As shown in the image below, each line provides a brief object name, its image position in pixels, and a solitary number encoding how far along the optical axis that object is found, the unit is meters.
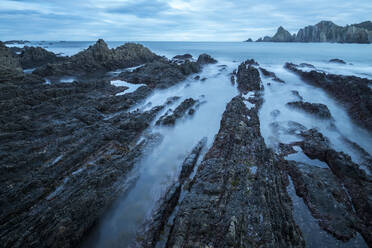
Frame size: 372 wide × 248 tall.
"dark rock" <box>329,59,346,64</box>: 47.07
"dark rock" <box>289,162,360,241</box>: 6.91
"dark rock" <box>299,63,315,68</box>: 43.24
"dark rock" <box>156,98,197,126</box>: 16.00
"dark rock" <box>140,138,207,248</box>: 6.72
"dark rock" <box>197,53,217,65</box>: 52.06
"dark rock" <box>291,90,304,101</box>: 21.92
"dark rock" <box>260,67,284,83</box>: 31.22
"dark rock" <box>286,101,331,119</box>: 16.77
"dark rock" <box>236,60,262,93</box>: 25.71
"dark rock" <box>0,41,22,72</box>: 24.07
